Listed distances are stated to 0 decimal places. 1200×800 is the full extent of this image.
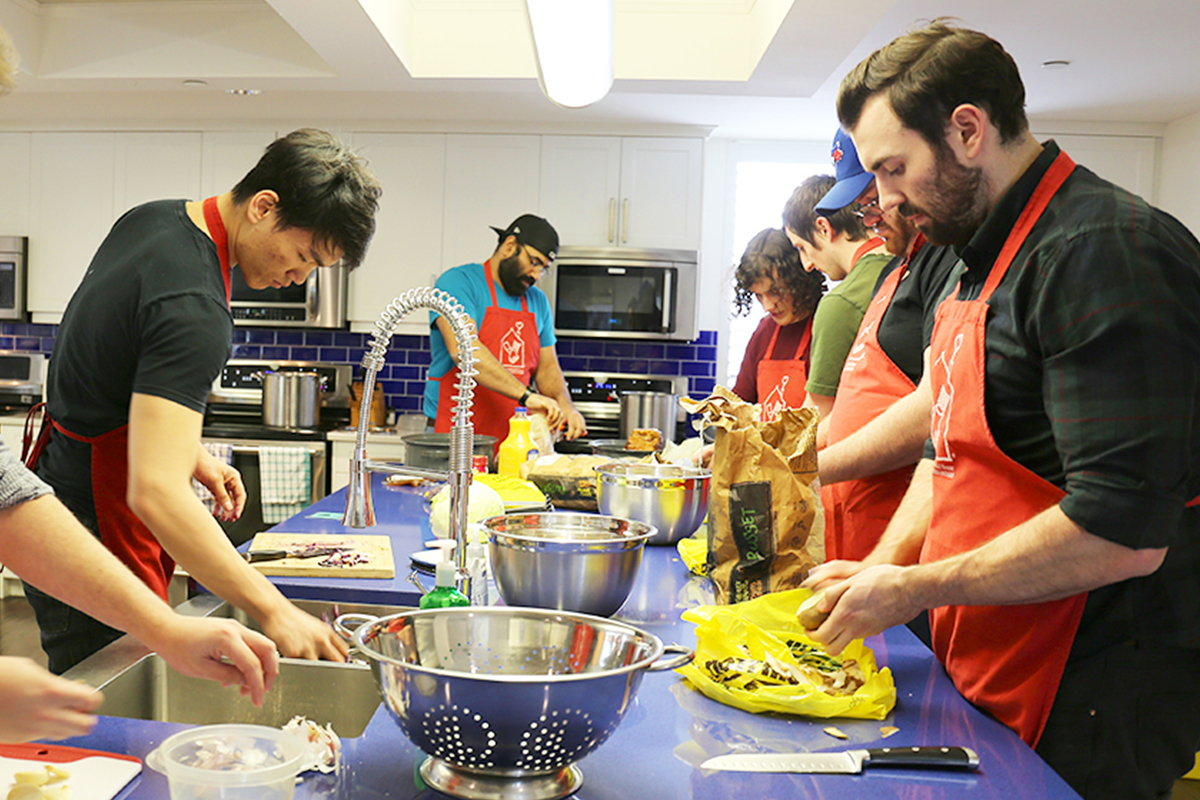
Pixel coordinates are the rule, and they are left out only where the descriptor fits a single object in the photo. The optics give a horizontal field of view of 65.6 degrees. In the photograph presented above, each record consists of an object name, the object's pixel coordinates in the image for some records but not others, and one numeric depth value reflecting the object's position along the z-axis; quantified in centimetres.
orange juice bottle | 258
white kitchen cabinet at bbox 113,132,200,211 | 506
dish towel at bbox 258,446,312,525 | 449
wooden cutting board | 170
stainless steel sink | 125
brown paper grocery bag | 141
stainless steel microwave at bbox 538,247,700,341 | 479
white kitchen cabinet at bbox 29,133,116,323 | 514
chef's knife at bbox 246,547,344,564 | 175
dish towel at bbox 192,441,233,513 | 445
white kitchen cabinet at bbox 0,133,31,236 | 518
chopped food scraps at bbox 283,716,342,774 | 92
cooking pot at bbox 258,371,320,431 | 473
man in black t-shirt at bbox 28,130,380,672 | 133
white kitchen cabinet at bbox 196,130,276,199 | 504
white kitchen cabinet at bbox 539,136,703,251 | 484
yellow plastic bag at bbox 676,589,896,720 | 111
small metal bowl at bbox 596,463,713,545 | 192
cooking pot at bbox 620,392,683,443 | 465
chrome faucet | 128
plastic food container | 77
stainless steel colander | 82
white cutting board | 87
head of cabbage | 187
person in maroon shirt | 318
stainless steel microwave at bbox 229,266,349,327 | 488
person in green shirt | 229
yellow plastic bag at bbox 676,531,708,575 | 179
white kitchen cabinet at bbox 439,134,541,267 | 489
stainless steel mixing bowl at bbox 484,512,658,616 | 134
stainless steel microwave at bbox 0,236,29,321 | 513
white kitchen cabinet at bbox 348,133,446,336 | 493
